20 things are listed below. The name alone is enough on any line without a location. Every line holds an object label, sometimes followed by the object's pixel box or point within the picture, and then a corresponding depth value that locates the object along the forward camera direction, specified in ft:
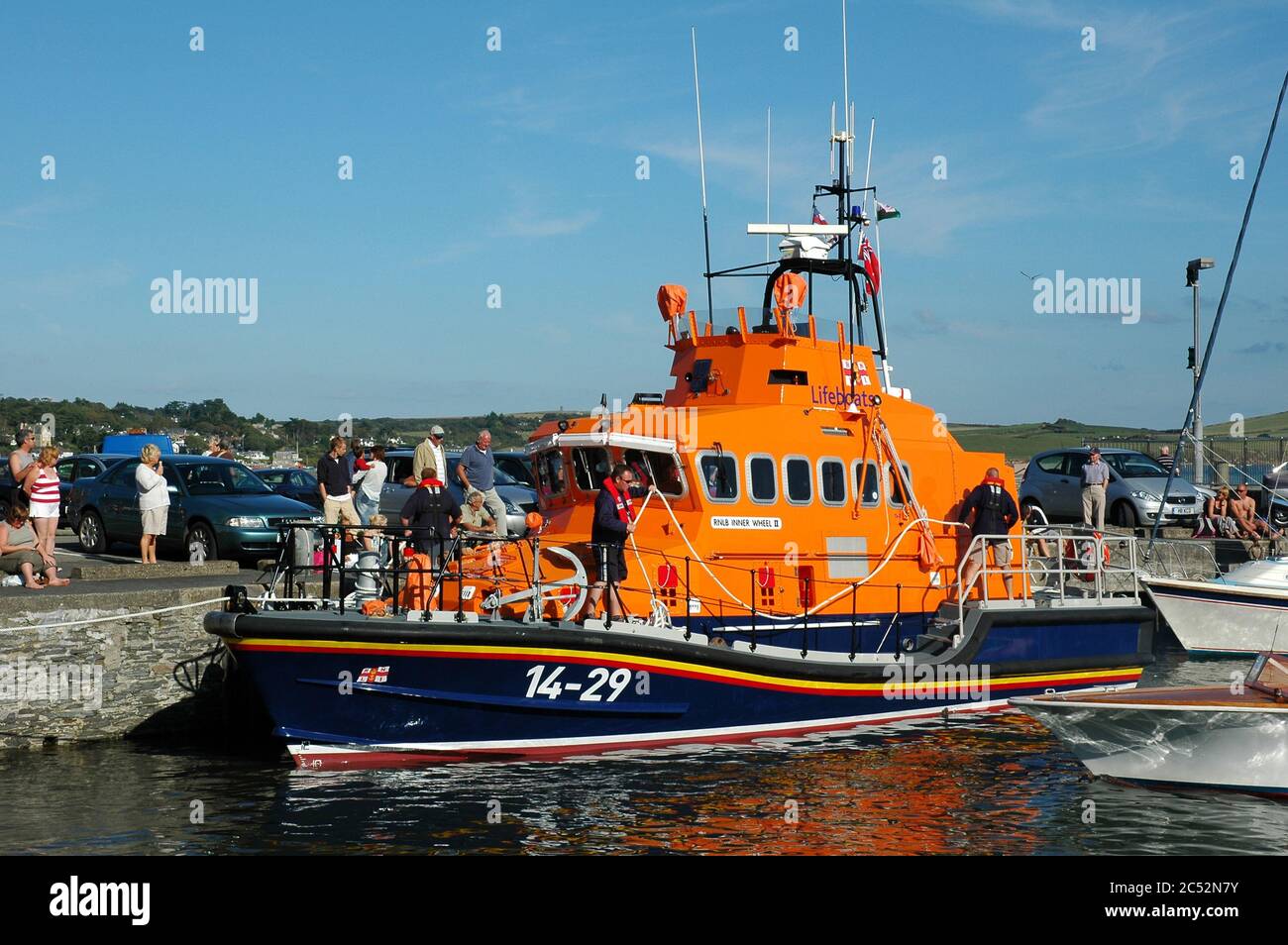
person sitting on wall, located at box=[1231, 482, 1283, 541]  72.64
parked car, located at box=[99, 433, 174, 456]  99.96
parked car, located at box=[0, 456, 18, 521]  69.92
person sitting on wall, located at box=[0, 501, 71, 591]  43.52
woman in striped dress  44.73
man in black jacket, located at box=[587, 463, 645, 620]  36.19
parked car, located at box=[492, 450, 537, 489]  71.15
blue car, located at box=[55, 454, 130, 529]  74.74
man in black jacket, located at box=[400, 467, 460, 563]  37.45
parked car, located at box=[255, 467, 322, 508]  73.67
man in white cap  43.98
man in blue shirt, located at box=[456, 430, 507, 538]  50.14
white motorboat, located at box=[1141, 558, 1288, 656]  60.18
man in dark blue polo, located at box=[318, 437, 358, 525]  50.01
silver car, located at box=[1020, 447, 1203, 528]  74.74
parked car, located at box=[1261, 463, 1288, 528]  76.02
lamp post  78.12
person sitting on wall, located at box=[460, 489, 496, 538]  48.70
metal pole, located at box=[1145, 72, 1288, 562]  62.85
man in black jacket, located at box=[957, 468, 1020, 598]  42.09
